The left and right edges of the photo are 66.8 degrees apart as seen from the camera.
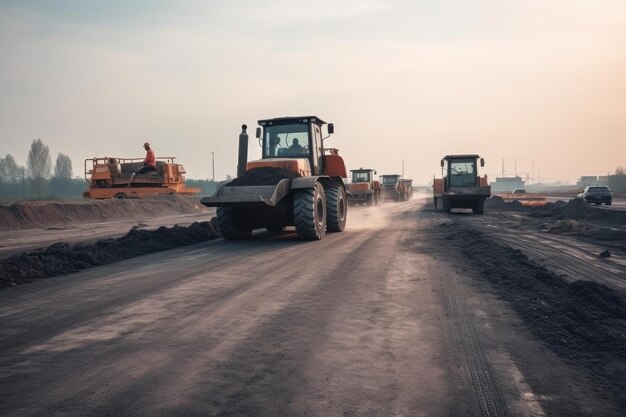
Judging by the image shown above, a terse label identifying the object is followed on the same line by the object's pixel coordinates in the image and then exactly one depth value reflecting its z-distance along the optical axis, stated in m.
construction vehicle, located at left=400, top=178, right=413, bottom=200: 51.46
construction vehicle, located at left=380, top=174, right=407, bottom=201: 45.66
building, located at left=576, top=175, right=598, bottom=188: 144.90
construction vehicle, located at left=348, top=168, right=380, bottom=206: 35.38
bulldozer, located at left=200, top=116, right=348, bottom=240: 11.02
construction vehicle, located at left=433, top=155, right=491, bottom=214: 23.72
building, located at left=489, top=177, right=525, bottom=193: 152.40
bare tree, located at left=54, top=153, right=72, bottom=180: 113.95
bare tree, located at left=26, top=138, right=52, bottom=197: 95.75
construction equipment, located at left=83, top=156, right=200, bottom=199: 26.69
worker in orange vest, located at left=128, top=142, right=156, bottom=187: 25.03
